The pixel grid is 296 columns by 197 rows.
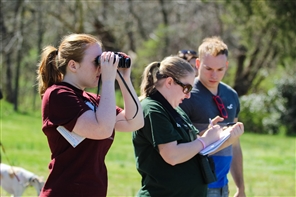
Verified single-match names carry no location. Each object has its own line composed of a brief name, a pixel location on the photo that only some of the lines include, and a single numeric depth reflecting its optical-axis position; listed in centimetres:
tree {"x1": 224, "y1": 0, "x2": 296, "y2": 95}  2882
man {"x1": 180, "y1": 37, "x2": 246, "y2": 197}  735
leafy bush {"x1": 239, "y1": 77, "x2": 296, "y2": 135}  3571
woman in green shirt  576
